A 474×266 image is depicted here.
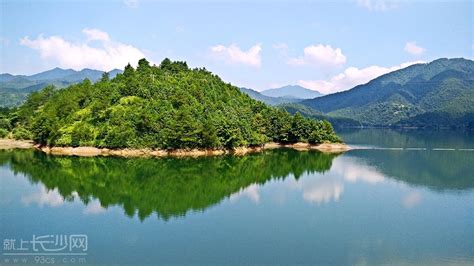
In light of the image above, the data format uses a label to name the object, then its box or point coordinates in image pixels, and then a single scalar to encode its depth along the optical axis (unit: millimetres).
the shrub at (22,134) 72188
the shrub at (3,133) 74562
